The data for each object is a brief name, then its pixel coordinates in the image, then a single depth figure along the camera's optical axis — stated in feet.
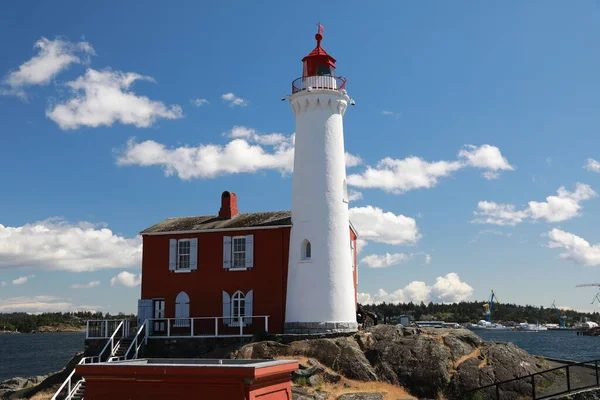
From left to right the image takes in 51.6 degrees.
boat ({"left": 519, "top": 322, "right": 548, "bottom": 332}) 562.66
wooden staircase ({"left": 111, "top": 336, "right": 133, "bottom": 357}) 90.24
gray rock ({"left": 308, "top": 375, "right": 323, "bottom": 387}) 76.74
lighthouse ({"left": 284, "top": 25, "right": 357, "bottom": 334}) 91.20
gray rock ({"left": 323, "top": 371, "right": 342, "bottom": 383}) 78.89
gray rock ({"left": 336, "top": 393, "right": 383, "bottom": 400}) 72.18
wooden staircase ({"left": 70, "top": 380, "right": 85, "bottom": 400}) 76.59
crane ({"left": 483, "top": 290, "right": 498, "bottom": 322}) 589.73
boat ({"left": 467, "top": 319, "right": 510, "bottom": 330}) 549.75
